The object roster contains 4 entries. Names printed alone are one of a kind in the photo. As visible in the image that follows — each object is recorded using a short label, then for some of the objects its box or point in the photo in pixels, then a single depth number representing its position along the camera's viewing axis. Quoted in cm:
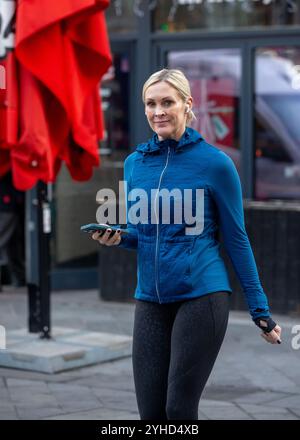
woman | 726
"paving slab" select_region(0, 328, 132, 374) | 1299
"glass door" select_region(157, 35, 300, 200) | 1759
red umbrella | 1260
